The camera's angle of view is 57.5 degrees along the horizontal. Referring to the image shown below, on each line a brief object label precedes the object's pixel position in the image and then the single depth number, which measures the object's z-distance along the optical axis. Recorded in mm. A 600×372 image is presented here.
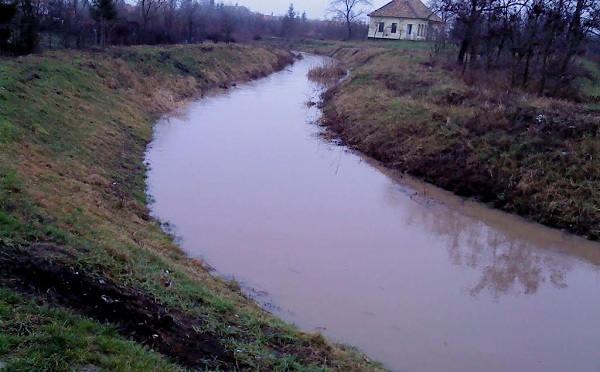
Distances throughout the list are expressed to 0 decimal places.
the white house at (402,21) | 62000
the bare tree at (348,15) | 81312
